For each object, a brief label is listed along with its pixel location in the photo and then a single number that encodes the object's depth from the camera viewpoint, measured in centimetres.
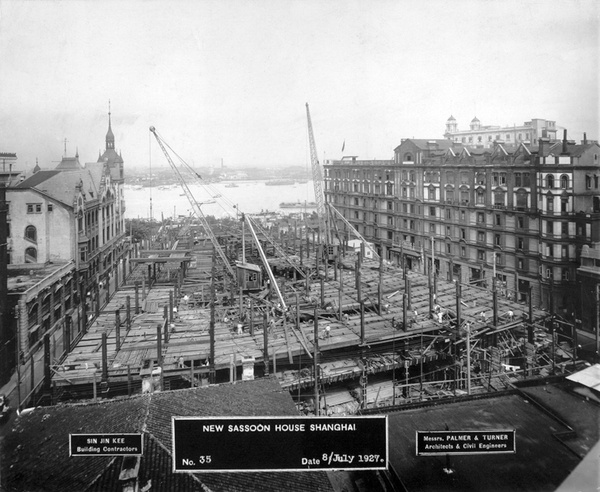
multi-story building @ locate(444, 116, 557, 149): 4833
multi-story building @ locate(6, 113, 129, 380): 2284
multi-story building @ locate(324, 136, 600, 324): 2895
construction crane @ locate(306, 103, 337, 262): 4162
